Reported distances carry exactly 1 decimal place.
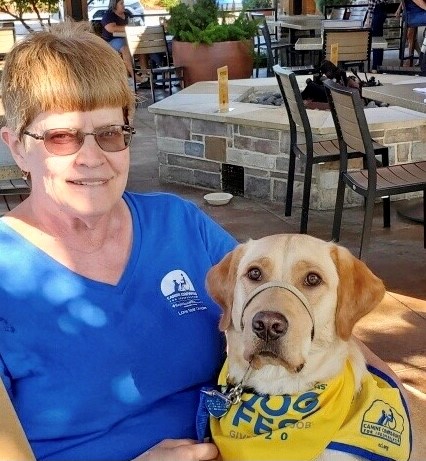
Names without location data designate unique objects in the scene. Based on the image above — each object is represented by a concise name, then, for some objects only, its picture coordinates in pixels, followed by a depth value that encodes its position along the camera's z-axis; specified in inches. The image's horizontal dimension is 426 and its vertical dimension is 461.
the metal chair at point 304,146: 199.8
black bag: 252.3
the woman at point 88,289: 61.9
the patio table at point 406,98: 178.9
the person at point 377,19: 478.6
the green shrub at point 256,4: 725.5
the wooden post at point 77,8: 503.8
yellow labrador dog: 61.7
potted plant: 388.8
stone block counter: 225.6
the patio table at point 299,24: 489.1
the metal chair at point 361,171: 169.0
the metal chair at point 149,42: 430.6
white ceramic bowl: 239.3
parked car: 617.2
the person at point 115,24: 482.6
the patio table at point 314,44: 420.6
